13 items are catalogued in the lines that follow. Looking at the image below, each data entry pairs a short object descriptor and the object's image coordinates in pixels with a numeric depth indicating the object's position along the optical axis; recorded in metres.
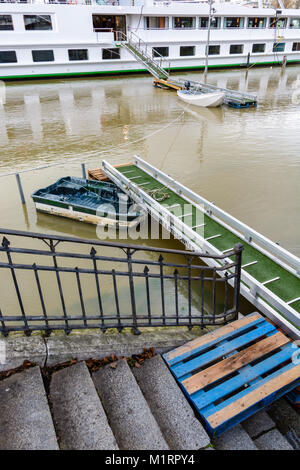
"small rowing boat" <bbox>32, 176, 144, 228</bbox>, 8.76
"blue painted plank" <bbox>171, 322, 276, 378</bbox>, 3.78
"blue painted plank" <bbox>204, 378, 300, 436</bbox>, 3.26
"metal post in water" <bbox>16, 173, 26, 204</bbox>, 9.73
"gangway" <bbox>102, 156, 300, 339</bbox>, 5.35
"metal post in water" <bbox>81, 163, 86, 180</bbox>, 11.11
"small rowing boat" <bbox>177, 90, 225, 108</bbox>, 20.72
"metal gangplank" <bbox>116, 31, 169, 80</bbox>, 29.19
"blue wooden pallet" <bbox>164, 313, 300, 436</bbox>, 3.41
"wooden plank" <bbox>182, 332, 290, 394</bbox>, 3.62
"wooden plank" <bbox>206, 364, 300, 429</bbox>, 3.26
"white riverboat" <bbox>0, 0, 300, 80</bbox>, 28.92
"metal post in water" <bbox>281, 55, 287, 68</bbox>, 40.53
